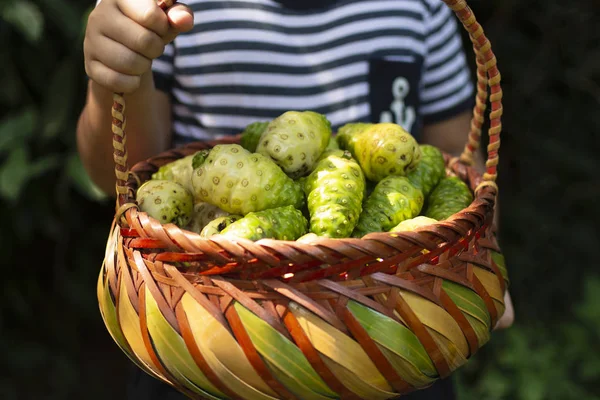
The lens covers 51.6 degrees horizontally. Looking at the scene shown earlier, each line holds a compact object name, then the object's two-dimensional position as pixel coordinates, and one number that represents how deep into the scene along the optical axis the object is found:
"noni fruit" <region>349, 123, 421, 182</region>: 0.90
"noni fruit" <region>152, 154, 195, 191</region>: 0.91
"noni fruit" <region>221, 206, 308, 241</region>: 0.73
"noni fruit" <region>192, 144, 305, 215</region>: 0.81
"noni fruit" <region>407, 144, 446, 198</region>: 0.95
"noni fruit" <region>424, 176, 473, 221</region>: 0.87
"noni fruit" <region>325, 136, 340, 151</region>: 0.98
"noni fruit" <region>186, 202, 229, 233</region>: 0.88
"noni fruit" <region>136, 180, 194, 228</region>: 0.82
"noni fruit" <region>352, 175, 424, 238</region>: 0.83
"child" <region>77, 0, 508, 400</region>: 1.16
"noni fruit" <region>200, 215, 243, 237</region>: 0.78
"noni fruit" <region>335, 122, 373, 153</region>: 0.99
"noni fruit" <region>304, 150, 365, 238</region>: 0.78
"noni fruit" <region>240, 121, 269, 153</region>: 0.98
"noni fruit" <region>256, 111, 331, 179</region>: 0.88
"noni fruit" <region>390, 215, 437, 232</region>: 0.78
